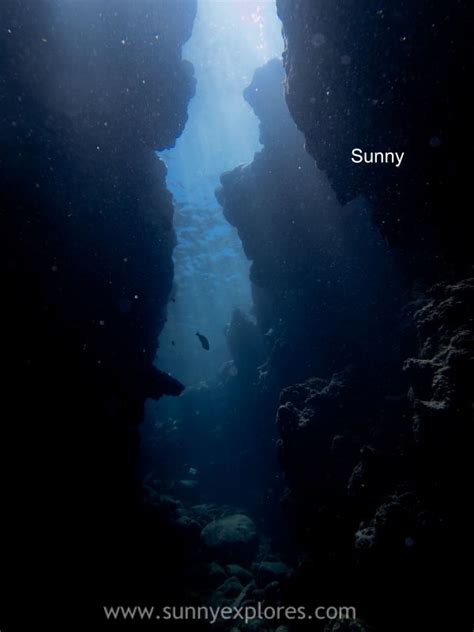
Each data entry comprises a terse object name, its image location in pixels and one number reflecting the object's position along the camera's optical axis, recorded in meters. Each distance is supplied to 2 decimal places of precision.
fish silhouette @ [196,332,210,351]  11.11
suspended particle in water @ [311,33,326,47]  7.01
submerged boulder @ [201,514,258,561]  13.19
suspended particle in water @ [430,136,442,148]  6.45
